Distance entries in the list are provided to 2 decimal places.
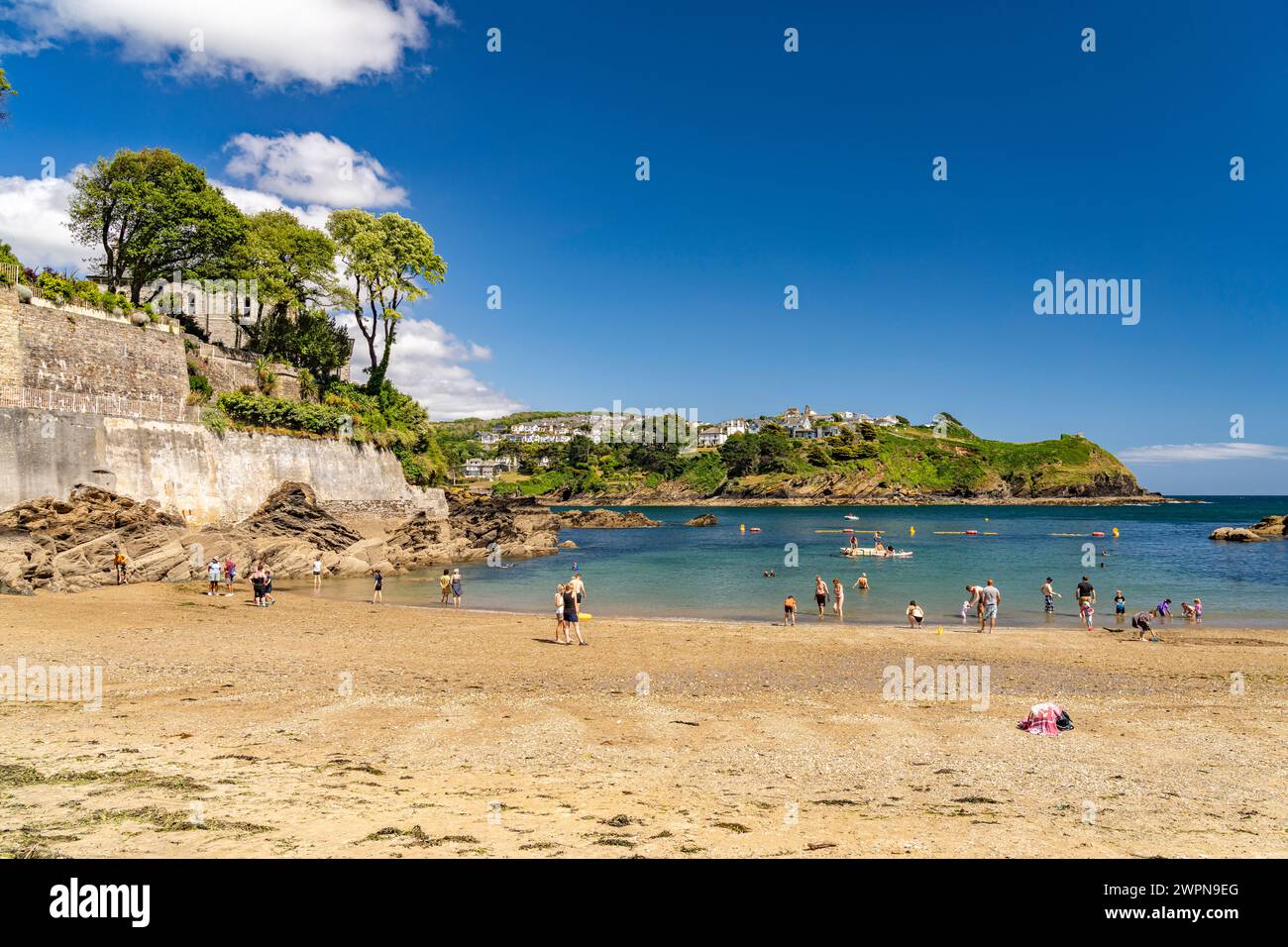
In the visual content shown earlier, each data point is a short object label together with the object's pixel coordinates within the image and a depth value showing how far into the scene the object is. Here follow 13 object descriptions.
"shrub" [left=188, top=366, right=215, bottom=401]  37.56
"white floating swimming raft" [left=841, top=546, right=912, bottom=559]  53.56
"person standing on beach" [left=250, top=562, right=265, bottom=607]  24.58
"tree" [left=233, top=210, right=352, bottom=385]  44.97
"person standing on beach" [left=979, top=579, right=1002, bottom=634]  23.56
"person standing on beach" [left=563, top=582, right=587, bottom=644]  20.30
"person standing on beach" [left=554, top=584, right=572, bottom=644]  20.27
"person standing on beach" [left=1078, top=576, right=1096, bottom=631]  25.06
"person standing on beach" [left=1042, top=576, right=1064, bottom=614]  27.57
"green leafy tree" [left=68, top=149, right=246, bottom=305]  39.88
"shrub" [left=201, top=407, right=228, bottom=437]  35.91
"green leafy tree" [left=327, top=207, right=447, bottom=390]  49.44
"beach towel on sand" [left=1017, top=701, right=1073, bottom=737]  11.78
